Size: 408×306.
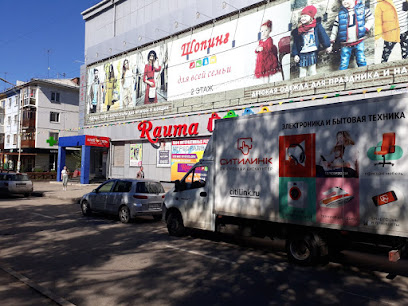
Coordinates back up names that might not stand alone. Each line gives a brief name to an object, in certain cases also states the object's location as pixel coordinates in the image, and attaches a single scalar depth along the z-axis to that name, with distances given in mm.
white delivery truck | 5809
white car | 19609
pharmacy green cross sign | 42912
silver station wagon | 11820
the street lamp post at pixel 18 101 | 47400
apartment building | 44188
